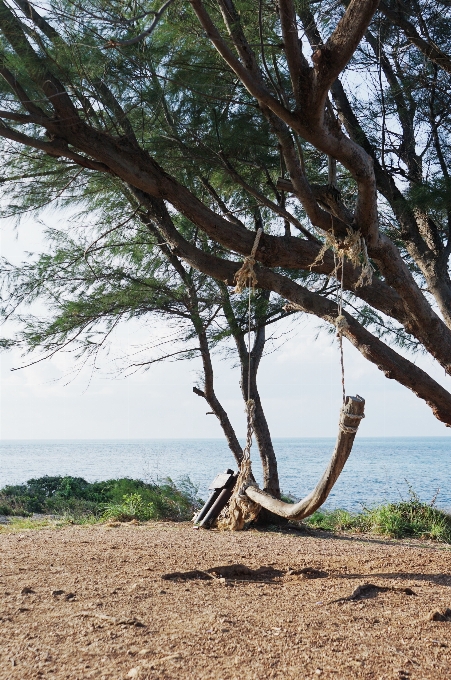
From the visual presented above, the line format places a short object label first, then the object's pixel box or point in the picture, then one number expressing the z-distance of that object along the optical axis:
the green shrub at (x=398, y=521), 7.24
